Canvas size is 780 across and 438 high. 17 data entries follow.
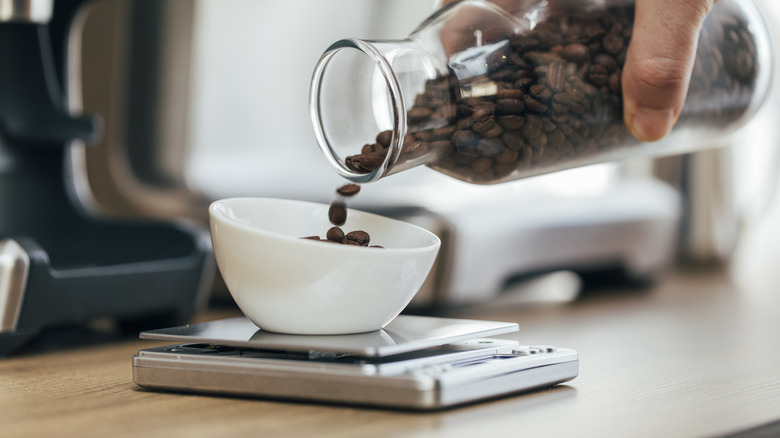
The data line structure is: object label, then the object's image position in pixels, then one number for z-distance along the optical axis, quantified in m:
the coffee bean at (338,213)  0.75
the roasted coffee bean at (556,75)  0.77
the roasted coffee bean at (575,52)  0.77
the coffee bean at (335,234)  0.73
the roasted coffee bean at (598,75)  0.78
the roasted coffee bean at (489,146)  0.76
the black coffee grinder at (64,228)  0.84
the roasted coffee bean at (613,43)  0.79
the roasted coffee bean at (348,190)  0.74
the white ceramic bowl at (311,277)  0.71
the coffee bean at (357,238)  0.73
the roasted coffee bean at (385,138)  0.74
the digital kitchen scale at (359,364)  0.69
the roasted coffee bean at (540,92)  0.76
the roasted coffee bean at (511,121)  0.76
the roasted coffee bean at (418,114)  0.74
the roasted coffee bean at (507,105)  0.76
